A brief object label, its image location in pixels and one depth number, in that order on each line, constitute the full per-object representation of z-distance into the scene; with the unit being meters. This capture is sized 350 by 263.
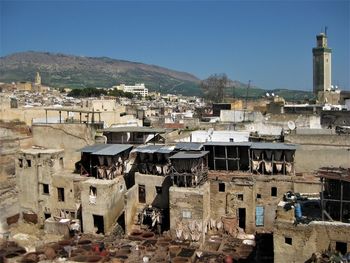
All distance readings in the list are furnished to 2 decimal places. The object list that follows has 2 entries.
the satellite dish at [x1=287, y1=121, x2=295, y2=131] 32.66
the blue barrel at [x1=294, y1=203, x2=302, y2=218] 17.99
